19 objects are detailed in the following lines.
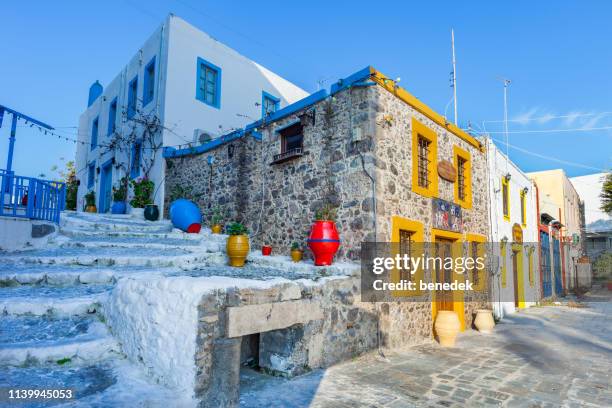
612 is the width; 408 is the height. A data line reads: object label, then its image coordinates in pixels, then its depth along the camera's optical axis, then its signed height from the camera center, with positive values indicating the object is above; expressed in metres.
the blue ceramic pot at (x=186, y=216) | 9.38 +0.74
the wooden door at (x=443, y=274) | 8.42 -0.60
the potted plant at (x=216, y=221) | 9.53 +0.65
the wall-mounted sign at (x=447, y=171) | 8.52 +1.84
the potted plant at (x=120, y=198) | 12.32 +1.58
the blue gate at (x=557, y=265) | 18.46 -0.76
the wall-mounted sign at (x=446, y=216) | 8.18 +0.76
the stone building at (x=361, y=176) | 6.55 +1.51
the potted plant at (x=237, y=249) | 7.05 -0.06
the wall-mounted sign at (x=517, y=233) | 12.64 +0.57
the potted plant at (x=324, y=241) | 6.10 +0.10
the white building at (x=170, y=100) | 11.71 +5.17
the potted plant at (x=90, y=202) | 13.40 +1.61
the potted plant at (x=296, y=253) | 6.91 -0.13
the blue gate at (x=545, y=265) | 16.20 -0.65
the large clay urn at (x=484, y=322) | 8.58 -1.69
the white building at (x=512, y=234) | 11.09 +0.53
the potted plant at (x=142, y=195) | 11.34 +1.52
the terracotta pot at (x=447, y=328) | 7.06 -1.50
